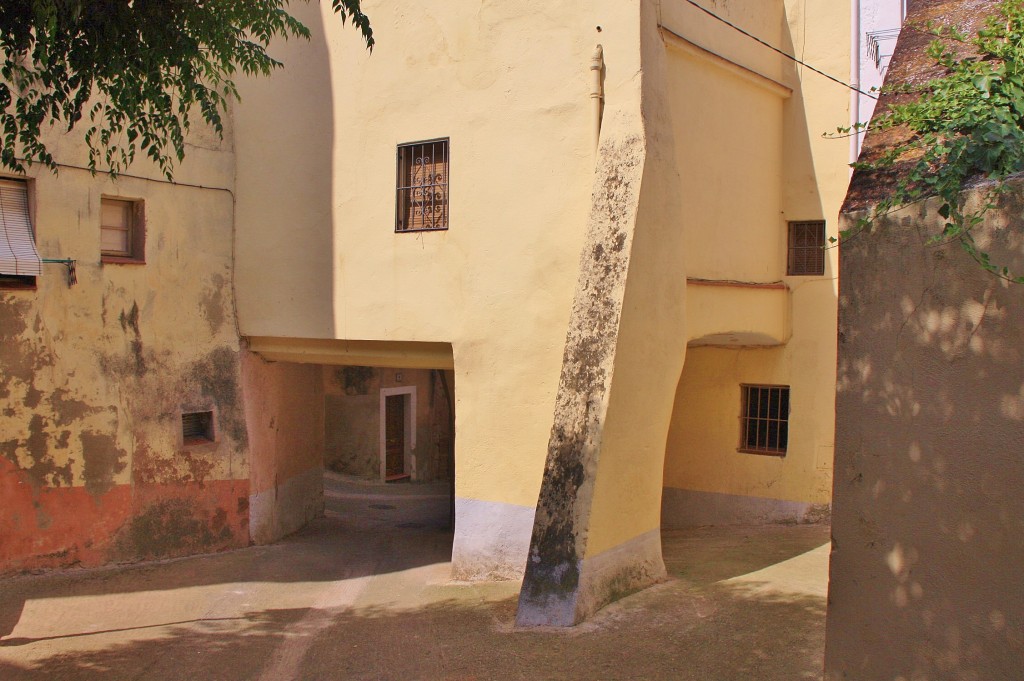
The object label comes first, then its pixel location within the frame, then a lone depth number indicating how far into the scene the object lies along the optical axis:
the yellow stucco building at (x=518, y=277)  8.69
